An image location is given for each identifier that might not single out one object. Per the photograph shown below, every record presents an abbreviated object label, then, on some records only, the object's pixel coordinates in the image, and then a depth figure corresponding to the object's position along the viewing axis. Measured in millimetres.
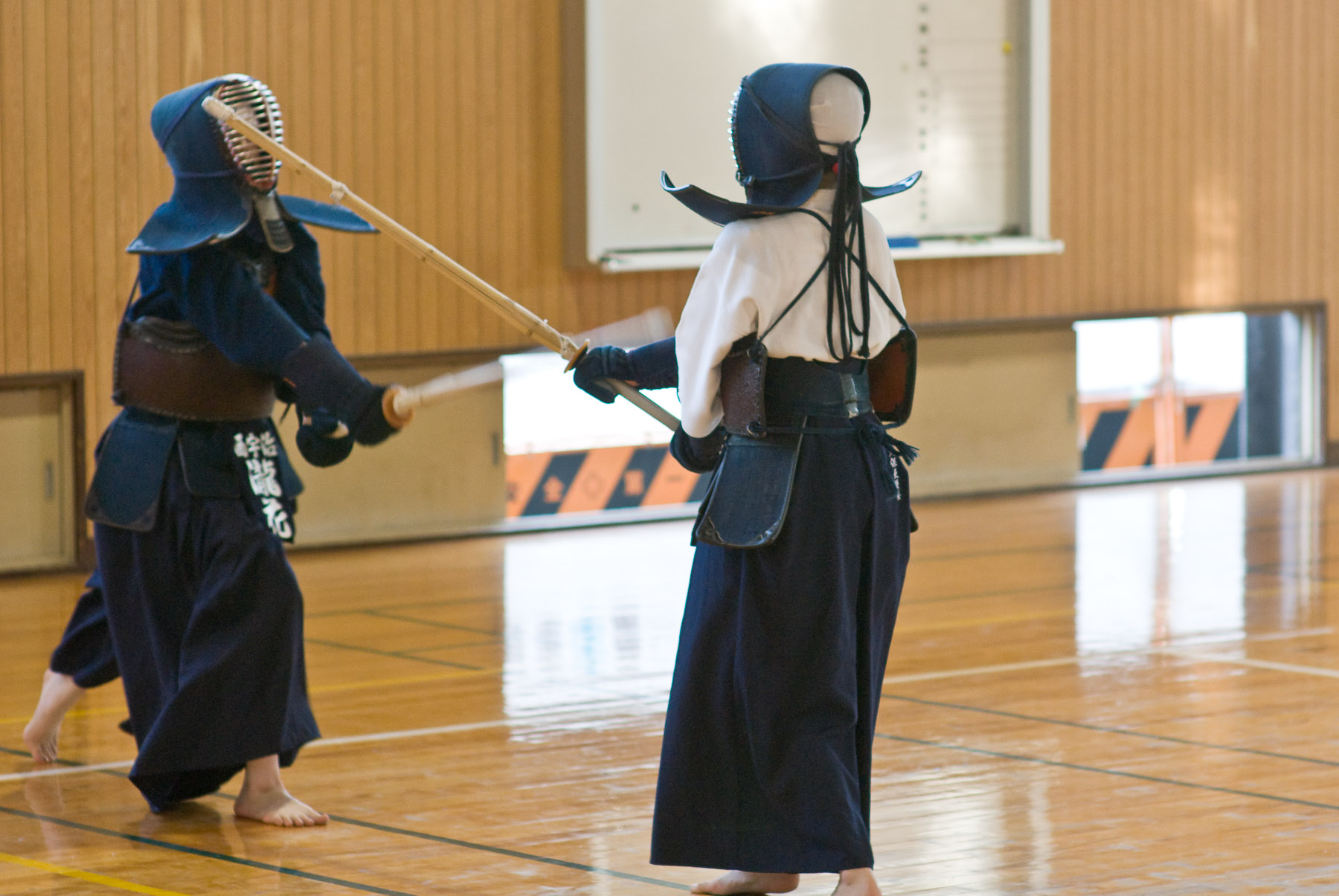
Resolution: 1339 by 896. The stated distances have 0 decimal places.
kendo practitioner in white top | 6629
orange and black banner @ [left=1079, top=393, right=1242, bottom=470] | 20672
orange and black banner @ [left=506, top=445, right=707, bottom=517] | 17734
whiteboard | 16875
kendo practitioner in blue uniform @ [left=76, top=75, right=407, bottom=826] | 7805
